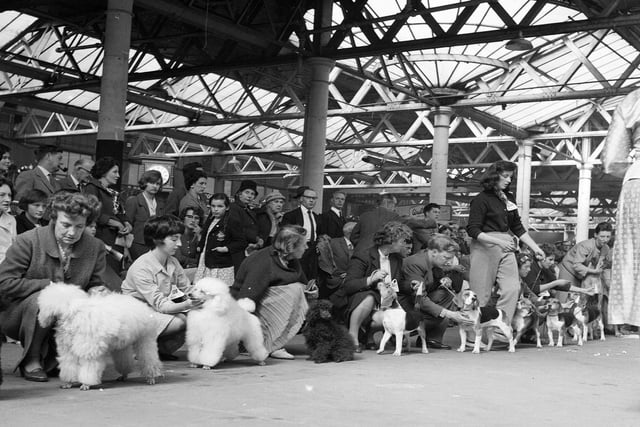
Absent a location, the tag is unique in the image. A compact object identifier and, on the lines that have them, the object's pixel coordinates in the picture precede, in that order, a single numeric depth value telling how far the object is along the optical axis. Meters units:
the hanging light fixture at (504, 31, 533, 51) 15.56
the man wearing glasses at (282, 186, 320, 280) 9.88
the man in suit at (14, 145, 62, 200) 8.22
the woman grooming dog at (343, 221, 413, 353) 8.27
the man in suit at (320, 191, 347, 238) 10.47
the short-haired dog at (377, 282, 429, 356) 8.08
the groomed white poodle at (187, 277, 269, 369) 6.32
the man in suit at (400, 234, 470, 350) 8.80
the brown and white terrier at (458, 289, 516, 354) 8.67
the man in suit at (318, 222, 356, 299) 9.85
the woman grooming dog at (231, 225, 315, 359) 7.47
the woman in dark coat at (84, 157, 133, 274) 8.12
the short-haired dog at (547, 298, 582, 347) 9.98
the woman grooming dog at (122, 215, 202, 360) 6.29
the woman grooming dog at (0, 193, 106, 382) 5.41
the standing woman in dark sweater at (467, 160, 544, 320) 9.16
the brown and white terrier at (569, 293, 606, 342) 10.58
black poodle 7.23
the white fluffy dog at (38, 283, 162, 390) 5.04
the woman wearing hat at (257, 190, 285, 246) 9.79
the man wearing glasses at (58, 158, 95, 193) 8.52
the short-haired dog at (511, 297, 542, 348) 9.45
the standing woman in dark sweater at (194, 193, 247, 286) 8.55
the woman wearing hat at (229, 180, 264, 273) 8.72
